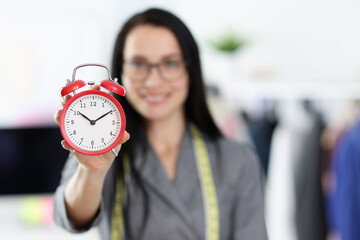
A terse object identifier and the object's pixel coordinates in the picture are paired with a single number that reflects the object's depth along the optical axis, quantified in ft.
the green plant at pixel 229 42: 9.25
